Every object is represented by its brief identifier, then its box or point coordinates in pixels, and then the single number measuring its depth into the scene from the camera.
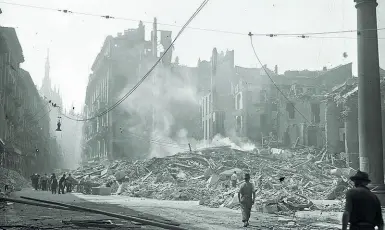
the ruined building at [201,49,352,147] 60.91
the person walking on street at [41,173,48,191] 33.66
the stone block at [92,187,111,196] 27.80
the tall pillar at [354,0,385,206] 13.43
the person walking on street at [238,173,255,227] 11.19
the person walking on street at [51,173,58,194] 28.64
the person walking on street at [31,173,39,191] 34.44
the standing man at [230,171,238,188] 23.64
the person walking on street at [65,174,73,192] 30.41
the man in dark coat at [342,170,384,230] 5.16
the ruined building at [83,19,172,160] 60.41
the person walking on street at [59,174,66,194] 28.62
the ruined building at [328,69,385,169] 33.78
